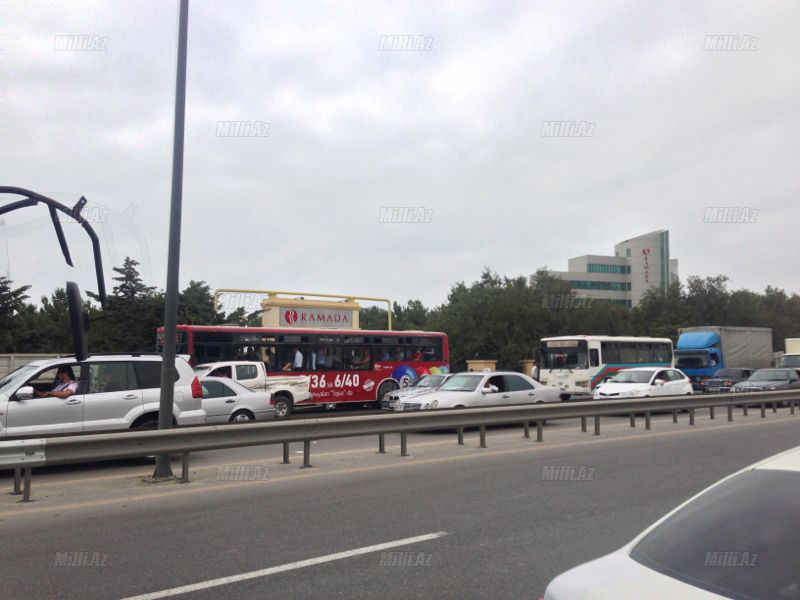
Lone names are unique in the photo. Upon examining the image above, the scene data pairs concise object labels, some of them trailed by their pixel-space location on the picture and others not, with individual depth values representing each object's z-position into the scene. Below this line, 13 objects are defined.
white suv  11.13
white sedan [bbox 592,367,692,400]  22.16
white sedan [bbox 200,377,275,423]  15.47
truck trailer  40.03
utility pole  10.25
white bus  30.84
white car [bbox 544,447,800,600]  2.52
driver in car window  11.57
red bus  22.14
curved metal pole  6.34
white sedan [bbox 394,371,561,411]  17.05
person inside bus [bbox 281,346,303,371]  23.81
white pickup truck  19.62
